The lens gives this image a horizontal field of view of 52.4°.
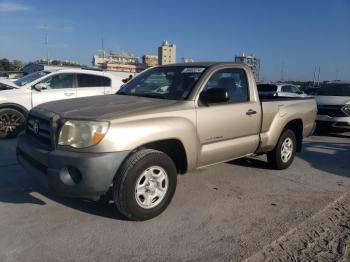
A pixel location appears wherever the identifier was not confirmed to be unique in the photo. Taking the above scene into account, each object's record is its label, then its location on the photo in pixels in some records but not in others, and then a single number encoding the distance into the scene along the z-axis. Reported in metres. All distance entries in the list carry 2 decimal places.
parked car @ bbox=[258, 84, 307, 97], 16.63
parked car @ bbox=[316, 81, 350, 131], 10.04
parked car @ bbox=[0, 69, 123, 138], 8.23
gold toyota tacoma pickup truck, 3.45
